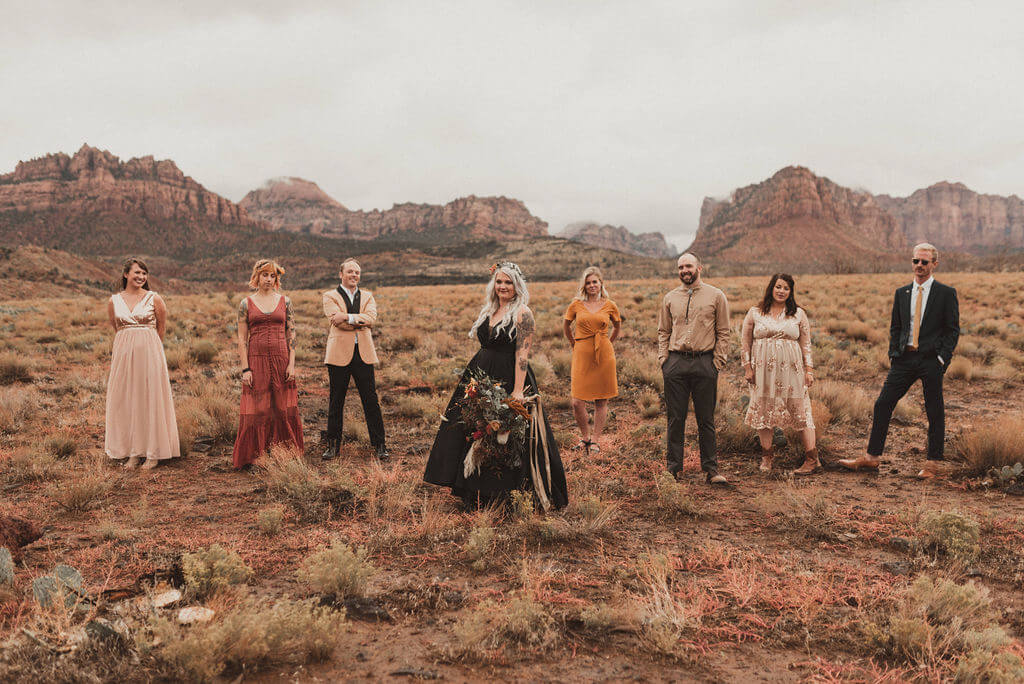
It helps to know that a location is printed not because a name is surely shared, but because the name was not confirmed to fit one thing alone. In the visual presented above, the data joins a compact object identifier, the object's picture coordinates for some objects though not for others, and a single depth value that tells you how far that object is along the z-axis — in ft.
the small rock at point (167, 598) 10.27
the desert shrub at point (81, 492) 16.63
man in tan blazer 21.66
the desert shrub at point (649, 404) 29.04
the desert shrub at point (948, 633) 8.73
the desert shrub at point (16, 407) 24.07
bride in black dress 16.56
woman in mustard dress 23.09
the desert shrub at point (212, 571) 10.89
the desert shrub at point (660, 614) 9.87
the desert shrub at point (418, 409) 28.43
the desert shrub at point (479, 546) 13.10
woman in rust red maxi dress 20.93
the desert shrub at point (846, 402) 27.09
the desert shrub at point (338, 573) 11.43
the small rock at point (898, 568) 12.84
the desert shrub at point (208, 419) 24.67
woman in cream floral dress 20.26
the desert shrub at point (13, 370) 33.22
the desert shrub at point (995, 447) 19.10
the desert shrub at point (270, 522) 15.08
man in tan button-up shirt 19.42
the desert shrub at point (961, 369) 34.66
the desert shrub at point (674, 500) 16.72
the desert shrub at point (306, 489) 16.84
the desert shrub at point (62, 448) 21.44
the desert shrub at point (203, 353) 41.04
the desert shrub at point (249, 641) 8.34
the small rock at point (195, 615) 9.65
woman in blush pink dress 20.98
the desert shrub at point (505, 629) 9.70
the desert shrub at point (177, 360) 38.19
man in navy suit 18.98
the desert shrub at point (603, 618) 10.60
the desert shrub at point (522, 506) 15.49
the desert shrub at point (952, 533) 13.17
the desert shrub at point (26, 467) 18.85
